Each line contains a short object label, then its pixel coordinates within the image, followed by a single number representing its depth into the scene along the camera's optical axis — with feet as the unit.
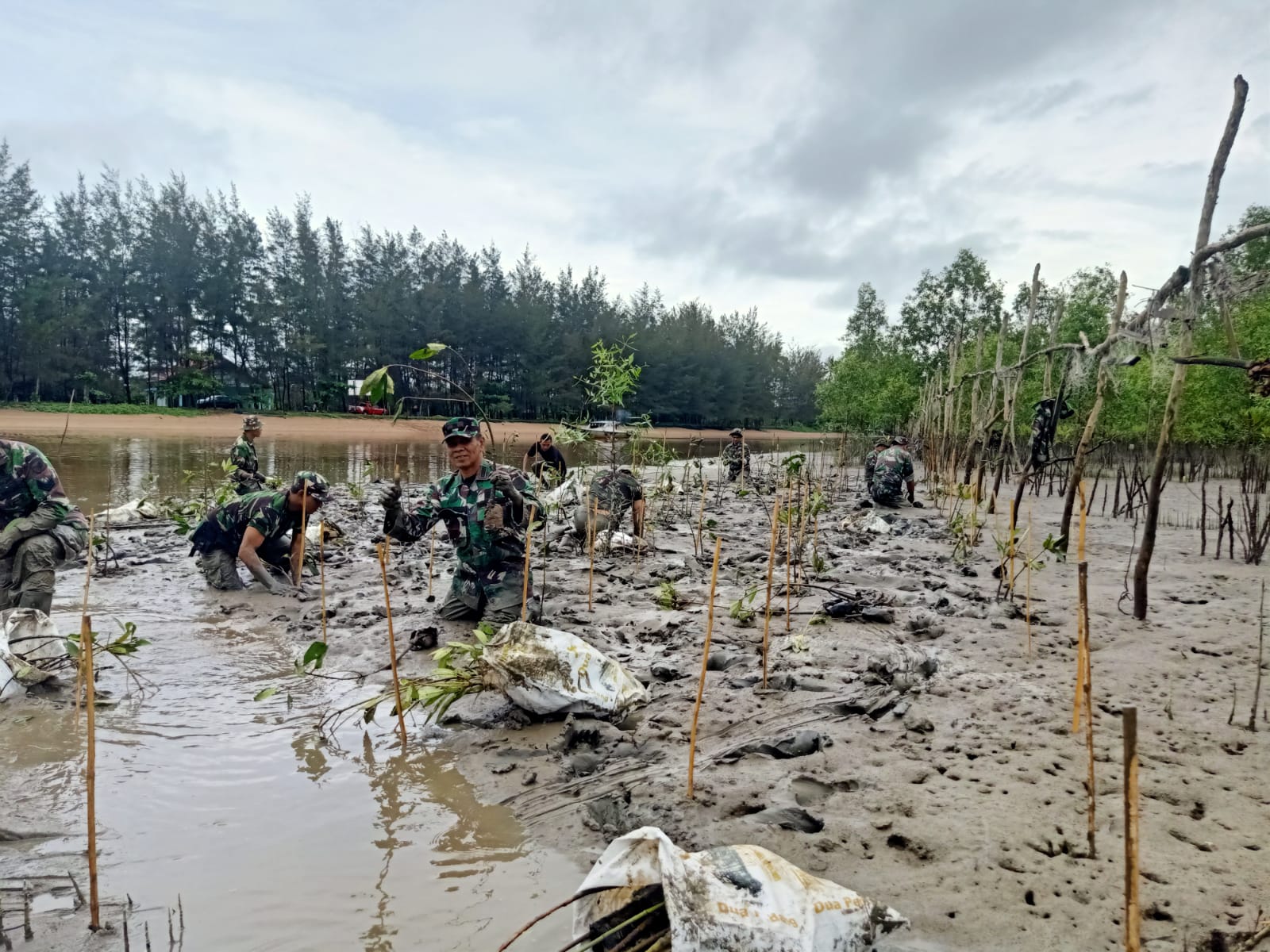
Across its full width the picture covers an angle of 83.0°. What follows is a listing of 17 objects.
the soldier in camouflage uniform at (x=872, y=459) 42.22
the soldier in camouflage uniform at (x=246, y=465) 28.07
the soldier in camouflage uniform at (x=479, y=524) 17.40
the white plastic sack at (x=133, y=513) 30.04
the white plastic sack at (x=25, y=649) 12.36
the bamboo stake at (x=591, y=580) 18.08
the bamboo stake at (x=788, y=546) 15.20
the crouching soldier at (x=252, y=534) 20.43
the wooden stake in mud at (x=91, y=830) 6.49
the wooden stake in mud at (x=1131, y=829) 4.42
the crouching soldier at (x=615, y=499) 26.02
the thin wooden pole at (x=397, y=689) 10.39
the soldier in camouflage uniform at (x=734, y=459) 50.69
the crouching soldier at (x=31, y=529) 16.07
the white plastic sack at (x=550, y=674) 11.68
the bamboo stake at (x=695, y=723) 8.77
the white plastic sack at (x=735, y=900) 5.46
